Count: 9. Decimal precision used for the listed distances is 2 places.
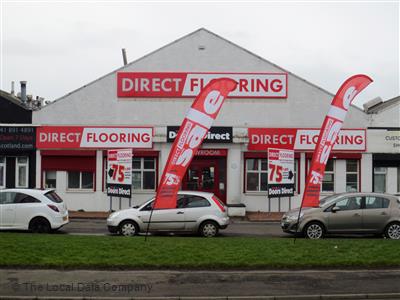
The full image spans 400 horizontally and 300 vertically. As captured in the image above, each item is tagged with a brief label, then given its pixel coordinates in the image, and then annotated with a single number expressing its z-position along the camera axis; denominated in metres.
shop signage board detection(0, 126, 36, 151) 29.53
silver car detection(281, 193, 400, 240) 18.45
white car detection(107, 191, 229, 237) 18.53
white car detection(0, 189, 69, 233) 19.17
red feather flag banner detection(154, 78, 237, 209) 16.12
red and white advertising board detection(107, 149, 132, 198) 26.72
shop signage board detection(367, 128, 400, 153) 29.23
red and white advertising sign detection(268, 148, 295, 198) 27.19
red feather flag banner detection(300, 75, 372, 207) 16.50
